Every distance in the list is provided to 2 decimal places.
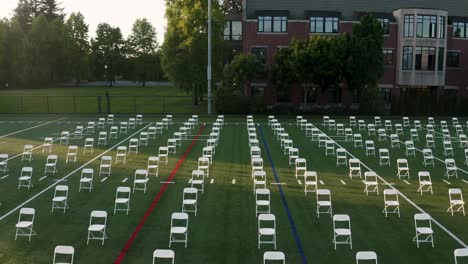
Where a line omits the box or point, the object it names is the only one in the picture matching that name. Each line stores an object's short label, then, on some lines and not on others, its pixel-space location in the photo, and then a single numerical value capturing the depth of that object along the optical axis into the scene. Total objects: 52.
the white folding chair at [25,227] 12.60
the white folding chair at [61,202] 14.72
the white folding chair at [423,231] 12.24
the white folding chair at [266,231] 11.98
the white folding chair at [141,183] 17.20
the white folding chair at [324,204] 14.55
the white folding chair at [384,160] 22.52
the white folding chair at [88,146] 25.68
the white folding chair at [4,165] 21.02
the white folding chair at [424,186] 17.33
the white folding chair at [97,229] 12.24
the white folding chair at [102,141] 27.86
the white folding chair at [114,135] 30.51
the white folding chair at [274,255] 9.94
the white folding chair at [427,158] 23.22
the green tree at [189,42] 50.62
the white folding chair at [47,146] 25.61
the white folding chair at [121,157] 22.66
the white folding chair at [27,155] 23.11
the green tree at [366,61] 42.84
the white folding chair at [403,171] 20.01
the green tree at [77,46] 95.19
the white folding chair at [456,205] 14.81
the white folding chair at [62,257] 10.71
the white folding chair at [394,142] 27.98
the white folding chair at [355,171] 19.66
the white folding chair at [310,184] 17.31
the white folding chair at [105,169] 20.31
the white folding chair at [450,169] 20.33
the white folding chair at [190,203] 14.39
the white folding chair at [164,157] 22.30
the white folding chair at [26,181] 17.72
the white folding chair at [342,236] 12.03
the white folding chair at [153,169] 19.51
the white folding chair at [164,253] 10.08
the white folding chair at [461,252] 10.27
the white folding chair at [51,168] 20.26
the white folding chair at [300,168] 19.49
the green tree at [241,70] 44.19
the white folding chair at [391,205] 14.61
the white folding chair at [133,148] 25.16
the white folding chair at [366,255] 10.00
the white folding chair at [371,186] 17.27
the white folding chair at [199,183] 16.77
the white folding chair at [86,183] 17.40
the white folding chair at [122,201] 14.65
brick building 49.78
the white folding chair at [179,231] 12.02
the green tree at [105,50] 108.31
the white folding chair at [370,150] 24.98
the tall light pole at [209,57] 40.50
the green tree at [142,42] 109.56
